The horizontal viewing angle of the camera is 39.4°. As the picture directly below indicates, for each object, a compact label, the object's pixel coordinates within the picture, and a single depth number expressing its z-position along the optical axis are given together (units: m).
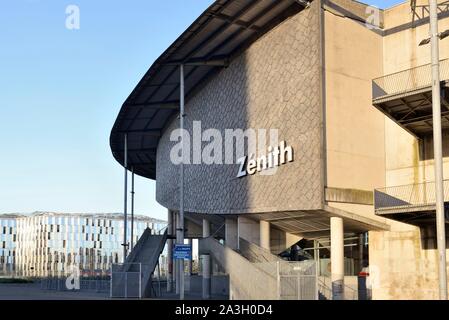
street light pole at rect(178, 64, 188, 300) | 33.88
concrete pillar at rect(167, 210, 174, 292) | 66.59
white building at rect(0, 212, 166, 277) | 155.75
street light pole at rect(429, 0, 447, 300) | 19.59
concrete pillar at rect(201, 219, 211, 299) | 48.97
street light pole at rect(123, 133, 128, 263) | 62.38
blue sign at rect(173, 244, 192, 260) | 31.91
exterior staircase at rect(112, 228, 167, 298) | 39.50
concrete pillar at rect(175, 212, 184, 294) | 36.00
